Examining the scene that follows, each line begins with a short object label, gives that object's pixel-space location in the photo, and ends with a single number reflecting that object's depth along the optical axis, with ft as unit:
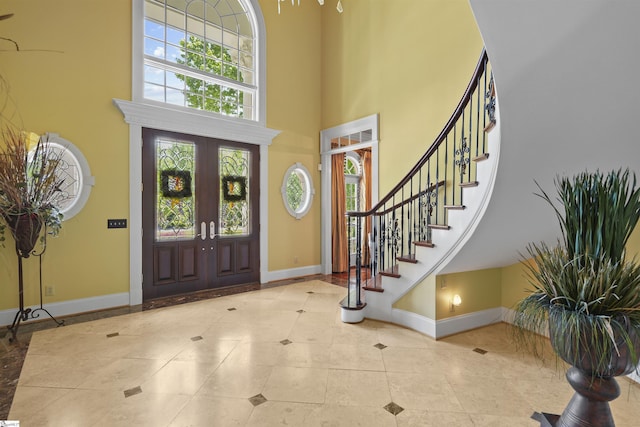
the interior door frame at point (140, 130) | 14.44
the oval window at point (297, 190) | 19.90
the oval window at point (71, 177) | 12.82
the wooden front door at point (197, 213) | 15.20
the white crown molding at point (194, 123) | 14.37
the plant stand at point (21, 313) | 11.00
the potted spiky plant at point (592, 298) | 4.27
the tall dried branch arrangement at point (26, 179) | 10.68
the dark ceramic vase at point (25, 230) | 10.85
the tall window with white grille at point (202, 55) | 15.35
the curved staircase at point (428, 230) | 8.23
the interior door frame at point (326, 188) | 20.61
